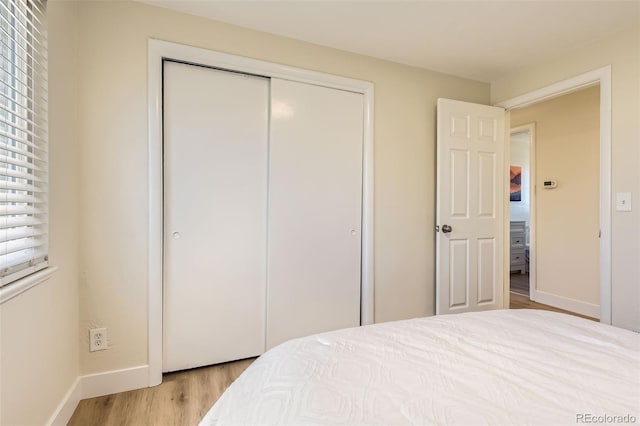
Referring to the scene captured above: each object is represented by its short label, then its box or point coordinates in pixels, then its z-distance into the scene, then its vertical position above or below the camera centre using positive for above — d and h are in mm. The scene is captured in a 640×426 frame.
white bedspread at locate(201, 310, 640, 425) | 670 -434
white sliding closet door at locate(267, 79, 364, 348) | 2188 +2
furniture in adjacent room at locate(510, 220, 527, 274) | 5140 -601
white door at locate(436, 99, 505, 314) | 2584 +33
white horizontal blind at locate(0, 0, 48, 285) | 1080 +267
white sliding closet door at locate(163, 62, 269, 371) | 1944 -32
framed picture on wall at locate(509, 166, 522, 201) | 5457 +496
